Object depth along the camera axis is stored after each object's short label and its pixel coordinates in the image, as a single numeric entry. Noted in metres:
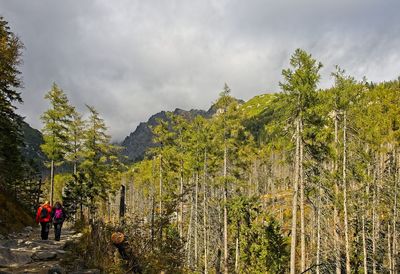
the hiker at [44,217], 15.12
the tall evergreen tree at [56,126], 31.94
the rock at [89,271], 8.55
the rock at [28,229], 19.96
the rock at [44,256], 10.70
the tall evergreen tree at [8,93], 21.40
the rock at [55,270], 8.45
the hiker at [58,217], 15.20
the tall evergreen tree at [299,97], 19.64
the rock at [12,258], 10.05
